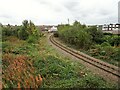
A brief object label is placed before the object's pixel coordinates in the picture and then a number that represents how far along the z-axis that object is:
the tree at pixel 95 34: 11.10
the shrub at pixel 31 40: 12.46
